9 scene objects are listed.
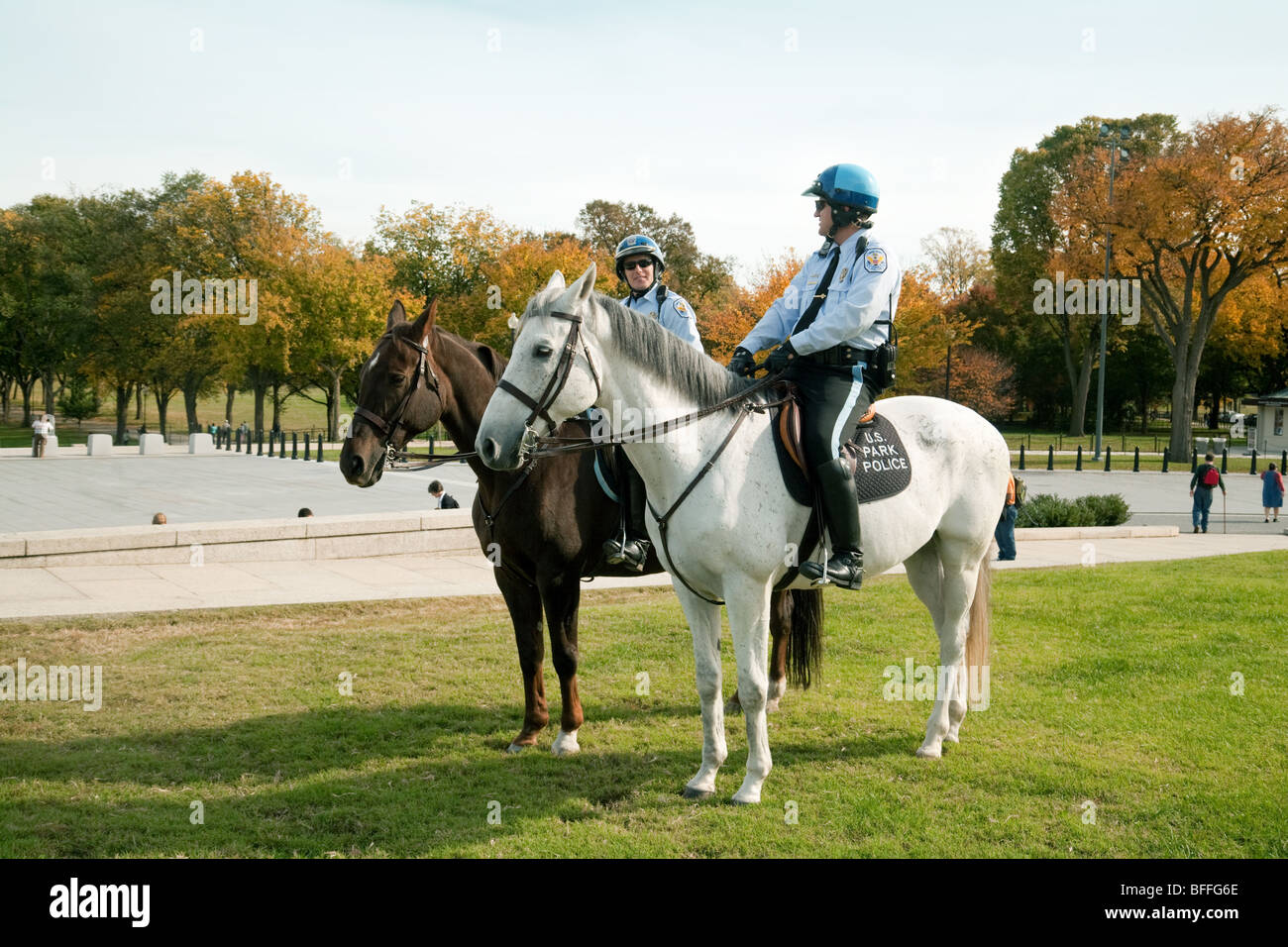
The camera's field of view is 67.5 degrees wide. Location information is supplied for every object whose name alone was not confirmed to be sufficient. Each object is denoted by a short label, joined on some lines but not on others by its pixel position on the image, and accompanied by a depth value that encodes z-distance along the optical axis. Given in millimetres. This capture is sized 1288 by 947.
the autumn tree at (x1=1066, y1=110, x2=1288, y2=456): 36469
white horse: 4758
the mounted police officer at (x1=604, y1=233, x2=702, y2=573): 6734
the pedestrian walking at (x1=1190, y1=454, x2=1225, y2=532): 19938
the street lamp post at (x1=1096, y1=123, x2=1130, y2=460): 39016
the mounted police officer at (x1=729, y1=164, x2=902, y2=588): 5297
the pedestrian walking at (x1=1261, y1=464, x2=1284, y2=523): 21875
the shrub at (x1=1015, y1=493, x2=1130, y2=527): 19391
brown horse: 6012
